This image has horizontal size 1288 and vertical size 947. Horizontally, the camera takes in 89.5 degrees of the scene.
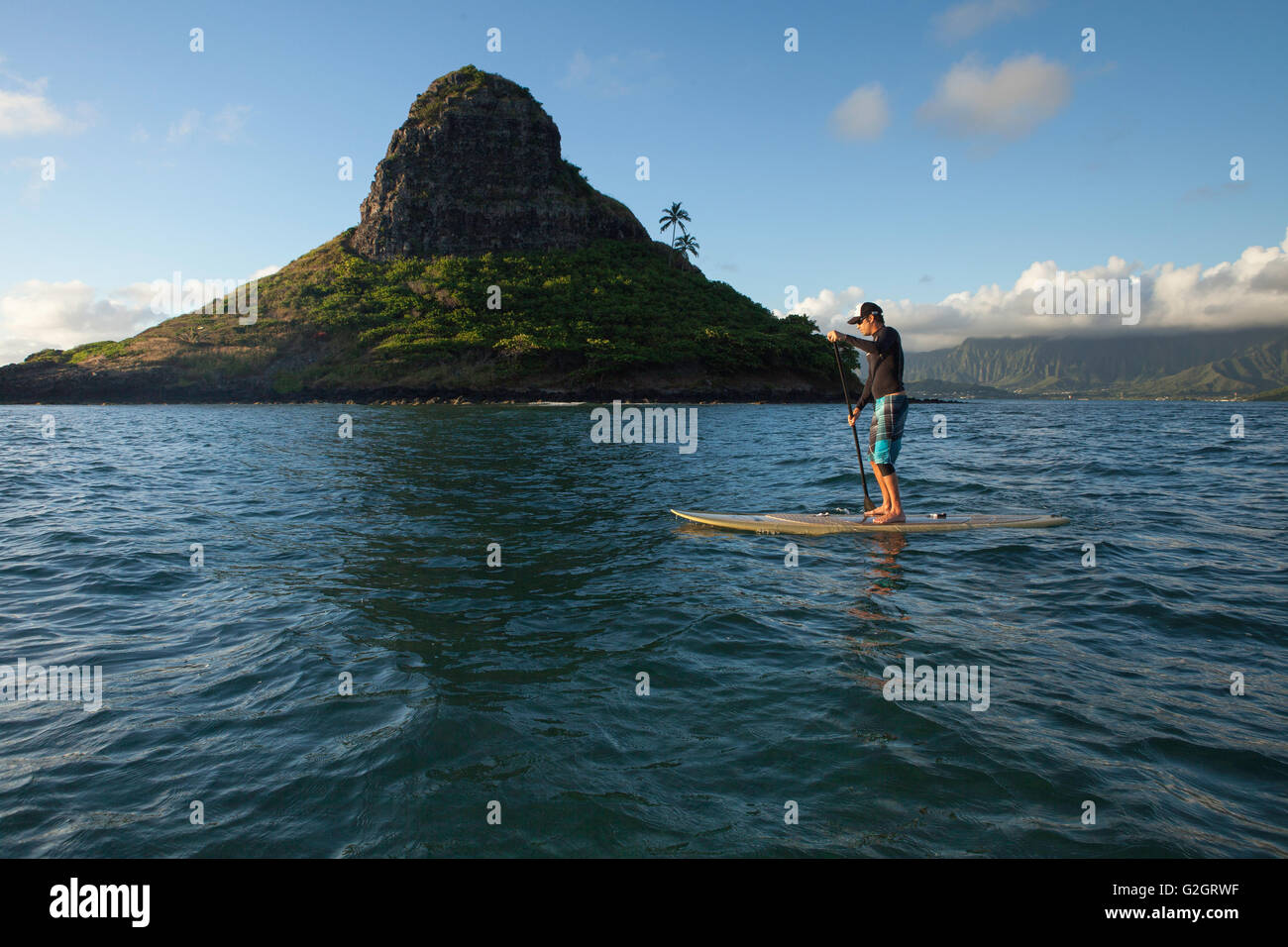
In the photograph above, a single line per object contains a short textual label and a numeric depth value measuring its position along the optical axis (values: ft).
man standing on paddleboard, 38.60
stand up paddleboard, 39.55
